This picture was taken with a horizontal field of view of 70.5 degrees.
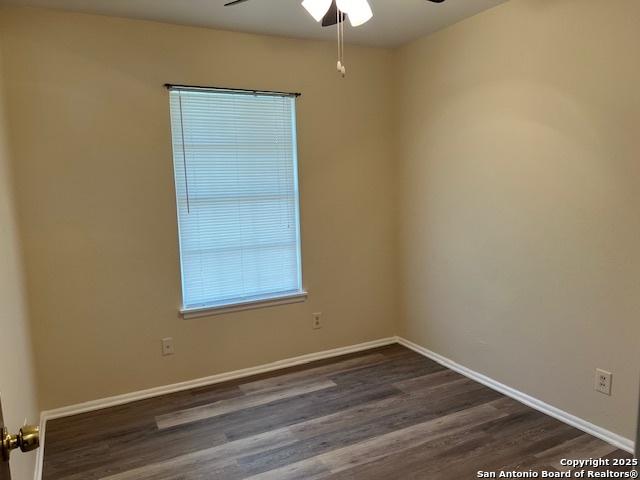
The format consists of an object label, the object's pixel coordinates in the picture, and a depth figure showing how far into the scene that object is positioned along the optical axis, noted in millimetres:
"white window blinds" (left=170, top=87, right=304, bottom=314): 3174
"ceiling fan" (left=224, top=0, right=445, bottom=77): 1938
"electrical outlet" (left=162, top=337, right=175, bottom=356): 3182
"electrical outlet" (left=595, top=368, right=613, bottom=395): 2438
